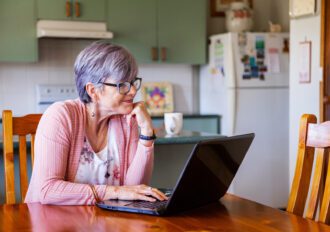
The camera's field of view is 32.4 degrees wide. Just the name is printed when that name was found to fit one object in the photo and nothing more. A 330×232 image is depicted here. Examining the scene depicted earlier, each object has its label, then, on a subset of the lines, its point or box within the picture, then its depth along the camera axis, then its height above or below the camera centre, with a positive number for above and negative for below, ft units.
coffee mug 9.40 -0.84
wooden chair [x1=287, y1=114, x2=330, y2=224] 5.31 -0.88
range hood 13.93 +1.10
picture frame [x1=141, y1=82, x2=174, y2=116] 16.15 -0.69
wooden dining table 4.35 -1.19
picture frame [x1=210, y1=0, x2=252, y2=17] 16.66 +1.91
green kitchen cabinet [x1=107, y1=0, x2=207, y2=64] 15.03 +1.20
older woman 5.29 -0.69
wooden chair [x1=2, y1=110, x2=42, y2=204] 6.04 -0.73
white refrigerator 14.93 -0.85
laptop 4.51 -0.90
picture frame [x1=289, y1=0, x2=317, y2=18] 12.39 +1.41
